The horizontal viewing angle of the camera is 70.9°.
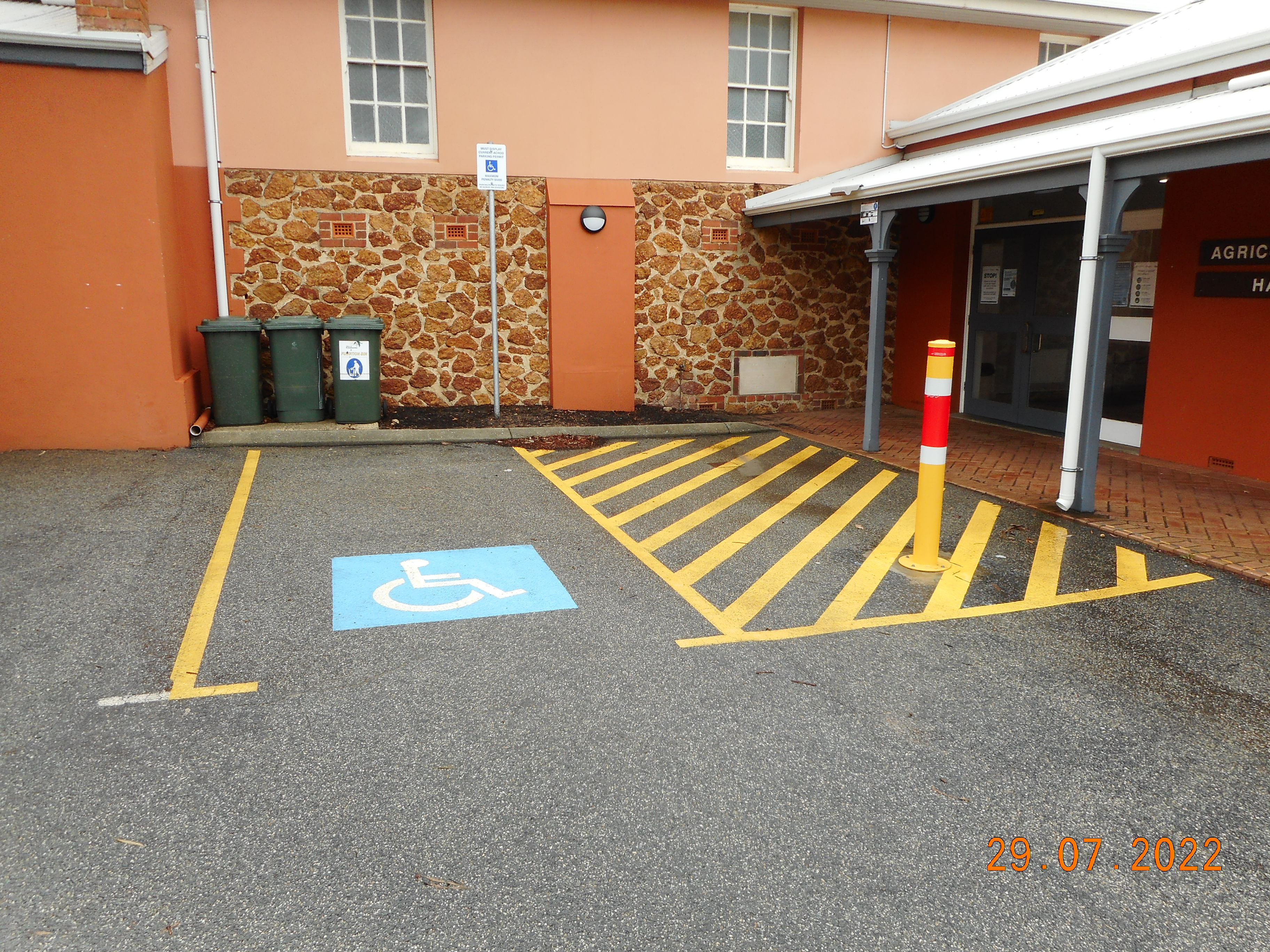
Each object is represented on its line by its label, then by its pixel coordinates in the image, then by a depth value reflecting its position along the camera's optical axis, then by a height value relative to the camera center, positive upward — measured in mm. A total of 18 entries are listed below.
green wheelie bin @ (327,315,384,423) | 9922 -505
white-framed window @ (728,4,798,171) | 12070 +3208
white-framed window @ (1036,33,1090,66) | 13453 +4177
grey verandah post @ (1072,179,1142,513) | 6719 -130
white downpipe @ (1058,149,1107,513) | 6727 -26
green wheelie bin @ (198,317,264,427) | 9500 -508
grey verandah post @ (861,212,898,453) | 9625 -3
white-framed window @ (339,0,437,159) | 10711 +2928
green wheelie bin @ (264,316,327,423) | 9836 -504
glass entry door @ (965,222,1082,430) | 10562 +16
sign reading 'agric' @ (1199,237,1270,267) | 8055 +668
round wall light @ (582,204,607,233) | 11477 +1315
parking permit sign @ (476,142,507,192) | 10148 +1742
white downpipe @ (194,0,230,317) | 9914 +2019
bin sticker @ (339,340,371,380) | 9961 -421
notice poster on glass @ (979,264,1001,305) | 11602 +498
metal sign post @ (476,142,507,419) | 10148 +1741
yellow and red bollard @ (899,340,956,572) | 5602 -869
